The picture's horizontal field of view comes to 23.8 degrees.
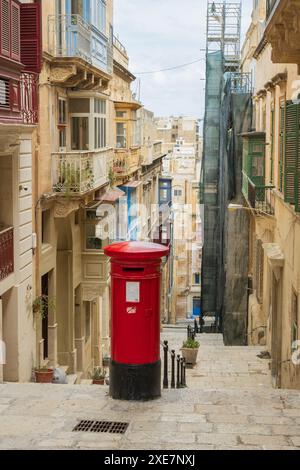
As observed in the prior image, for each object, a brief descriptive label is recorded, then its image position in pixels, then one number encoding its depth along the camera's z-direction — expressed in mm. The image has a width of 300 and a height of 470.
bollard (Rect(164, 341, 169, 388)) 8945
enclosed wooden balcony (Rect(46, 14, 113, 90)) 15066
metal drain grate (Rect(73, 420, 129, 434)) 6441
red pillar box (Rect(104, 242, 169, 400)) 7172
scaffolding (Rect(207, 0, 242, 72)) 31219
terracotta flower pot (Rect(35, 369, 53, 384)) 13023
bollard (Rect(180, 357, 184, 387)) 12211
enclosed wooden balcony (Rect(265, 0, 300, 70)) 8619
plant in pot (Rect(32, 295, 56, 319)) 13930
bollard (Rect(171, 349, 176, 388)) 10128
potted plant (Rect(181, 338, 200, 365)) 16297
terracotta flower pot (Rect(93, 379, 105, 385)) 15581
